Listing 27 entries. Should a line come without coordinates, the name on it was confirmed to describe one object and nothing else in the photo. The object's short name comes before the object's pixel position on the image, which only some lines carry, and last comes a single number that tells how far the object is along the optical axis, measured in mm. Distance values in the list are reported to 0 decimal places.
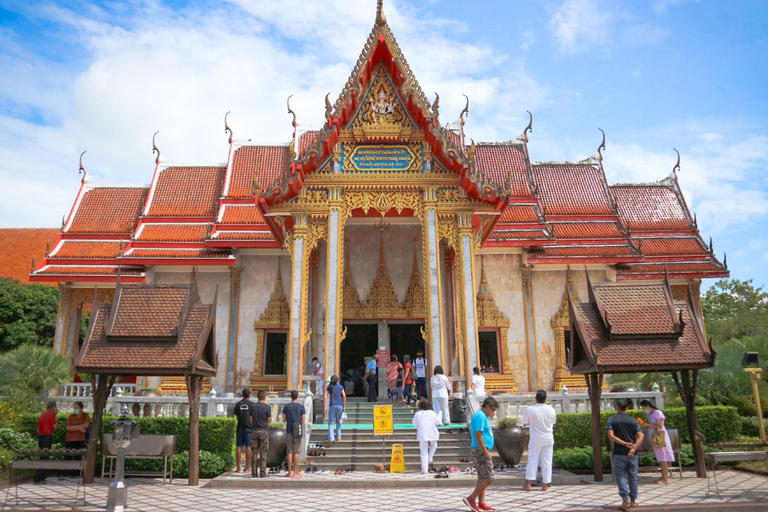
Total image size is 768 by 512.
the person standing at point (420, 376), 12320
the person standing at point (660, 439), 7918
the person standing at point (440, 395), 9930
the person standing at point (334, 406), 9664
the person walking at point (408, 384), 12367
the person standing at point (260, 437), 8266
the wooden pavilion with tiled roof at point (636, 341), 7968
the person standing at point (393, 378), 12953
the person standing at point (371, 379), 12867
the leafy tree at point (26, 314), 22016
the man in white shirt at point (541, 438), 7117
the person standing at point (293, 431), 8312
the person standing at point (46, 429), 8617
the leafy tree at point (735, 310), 19906
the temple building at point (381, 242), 12539
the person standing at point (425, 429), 8344
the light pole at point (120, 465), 6301
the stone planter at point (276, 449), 8953
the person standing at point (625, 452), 6067
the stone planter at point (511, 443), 9148
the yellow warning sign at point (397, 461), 8672
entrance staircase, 9148
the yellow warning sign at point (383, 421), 9297
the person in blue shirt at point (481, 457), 5945
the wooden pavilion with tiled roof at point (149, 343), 7824
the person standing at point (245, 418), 8281
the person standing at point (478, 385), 10703
